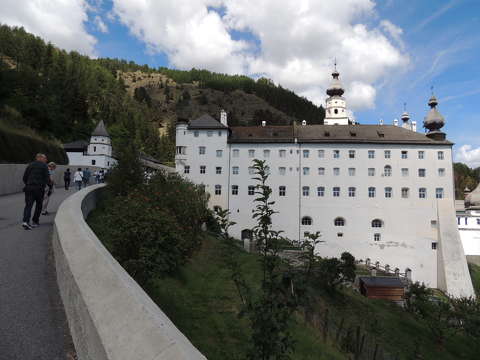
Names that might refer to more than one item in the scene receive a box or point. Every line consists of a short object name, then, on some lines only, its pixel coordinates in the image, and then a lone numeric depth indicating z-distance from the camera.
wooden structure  26.12
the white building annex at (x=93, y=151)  59.47
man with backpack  8.41
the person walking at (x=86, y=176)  23.32
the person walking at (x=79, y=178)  19.61
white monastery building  38.72
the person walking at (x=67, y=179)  20.83
